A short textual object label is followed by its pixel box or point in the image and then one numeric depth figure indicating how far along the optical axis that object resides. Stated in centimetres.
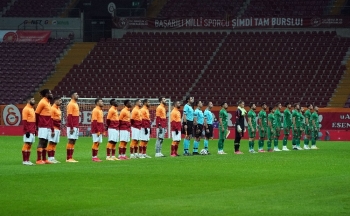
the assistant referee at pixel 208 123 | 3556
